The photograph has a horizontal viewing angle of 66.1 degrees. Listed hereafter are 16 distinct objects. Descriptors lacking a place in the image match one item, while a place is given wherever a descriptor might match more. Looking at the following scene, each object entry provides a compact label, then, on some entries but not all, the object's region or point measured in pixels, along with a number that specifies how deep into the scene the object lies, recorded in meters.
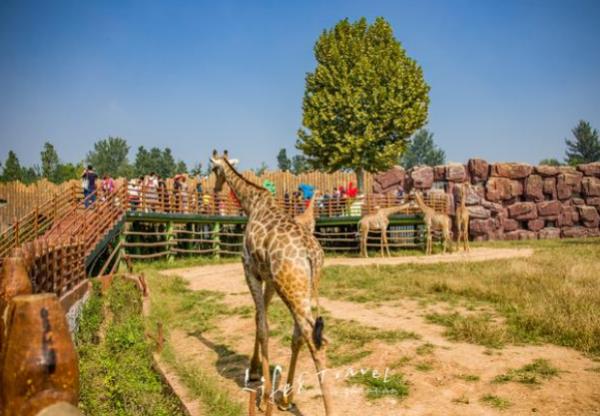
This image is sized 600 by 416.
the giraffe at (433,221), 21.45
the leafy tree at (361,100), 25.19
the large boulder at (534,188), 30.20
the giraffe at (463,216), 21.25
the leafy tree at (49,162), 57.49
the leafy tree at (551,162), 80.43
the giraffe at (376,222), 21.11
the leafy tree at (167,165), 65.00
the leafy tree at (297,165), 83.94
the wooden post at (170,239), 19.11
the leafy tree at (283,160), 81.44
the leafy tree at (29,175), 63.08
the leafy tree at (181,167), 63.30
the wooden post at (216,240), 21.12
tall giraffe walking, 4.75
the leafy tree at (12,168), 54.75
